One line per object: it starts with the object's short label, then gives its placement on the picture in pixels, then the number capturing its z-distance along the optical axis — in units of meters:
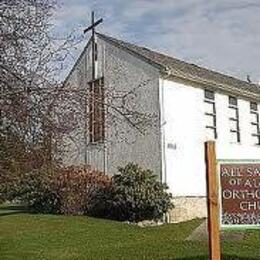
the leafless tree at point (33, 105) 8.29
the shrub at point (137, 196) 21.75
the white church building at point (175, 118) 24.12
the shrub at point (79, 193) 22.91
